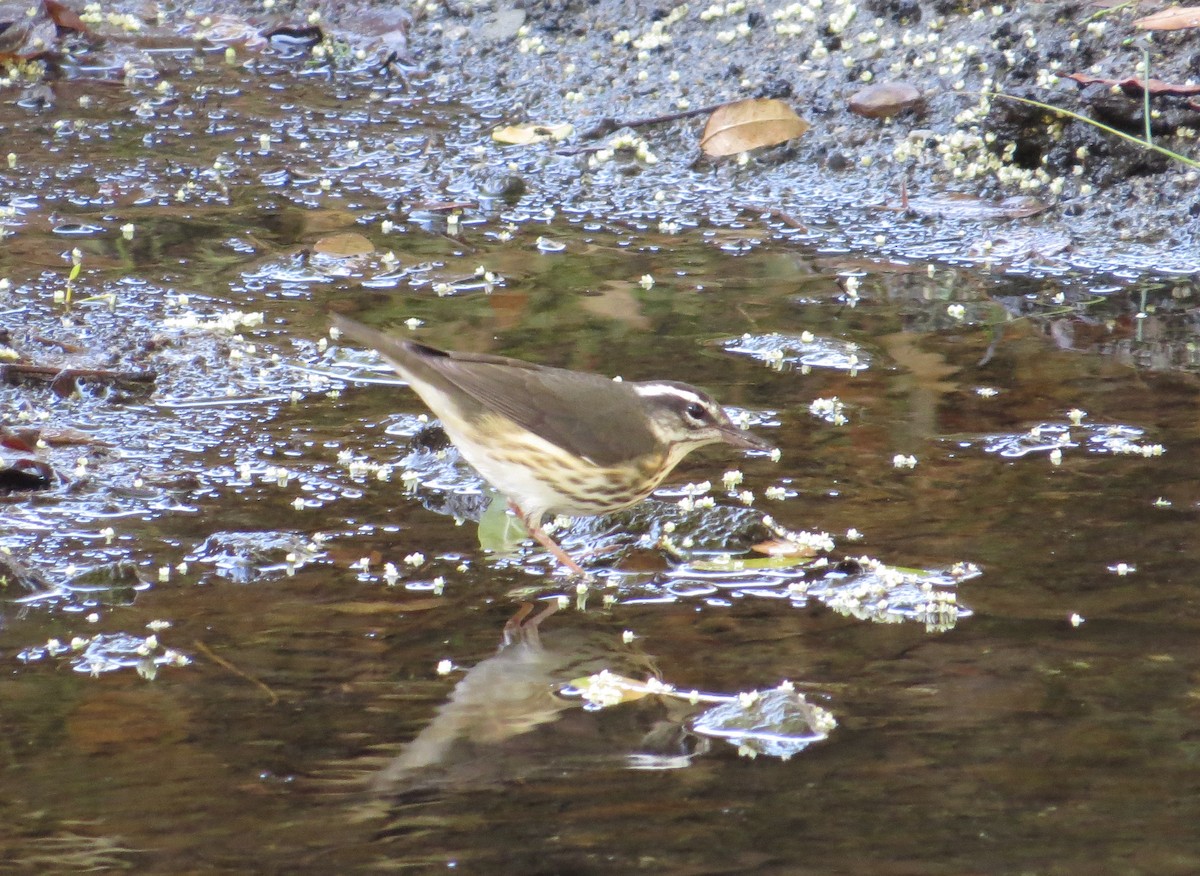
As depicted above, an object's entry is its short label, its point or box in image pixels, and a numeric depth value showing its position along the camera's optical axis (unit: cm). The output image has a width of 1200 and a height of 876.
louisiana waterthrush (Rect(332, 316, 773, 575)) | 1049
